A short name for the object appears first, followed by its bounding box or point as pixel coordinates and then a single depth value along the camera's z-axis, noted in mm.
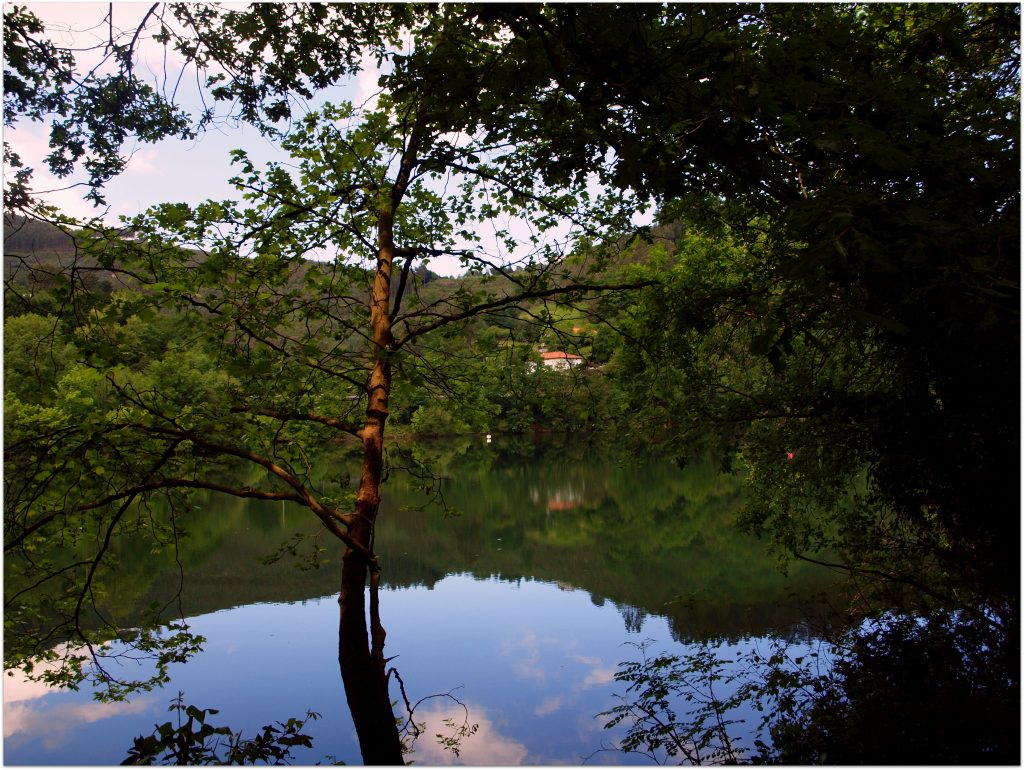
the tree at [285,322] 3418
